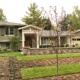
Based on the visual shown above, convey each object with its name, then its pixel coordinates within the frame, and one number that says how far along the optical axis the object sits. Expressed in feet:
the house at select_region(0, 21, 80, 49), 57.68
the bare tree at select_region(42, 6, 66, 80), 16.07
